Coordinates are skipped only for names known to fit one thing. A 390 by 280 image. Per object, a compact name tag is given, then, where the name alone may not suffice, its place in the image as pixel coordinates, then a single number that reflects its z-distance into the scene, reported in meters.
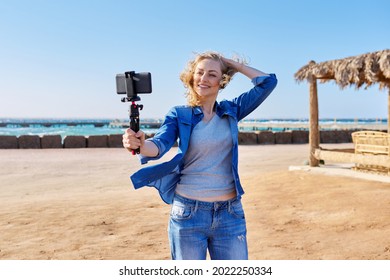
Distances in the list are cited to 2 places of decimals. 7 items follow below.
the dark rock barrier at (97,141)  20.23
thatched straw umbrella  9.12
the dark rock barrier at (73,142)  20.02
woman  2.34
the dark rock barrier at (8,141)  19.70
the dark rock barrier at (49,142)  19.89
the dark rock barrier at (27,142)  19.73
